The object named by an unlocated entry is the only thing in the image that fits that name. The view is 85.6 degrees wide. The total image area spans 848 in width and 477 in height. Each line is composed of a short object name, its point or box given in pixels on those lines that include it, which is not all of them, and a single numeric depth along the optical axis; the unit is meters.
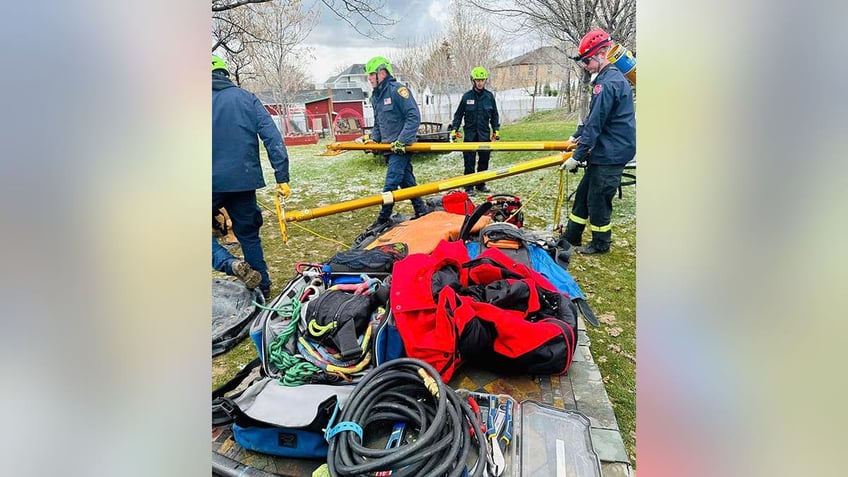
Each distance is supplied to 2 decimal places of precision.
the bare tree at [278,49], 12.87
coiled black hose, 1.58
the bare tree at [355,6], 7.18
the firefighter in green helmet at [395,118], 5.85
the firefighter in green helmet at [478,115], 8.53
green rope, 2.18
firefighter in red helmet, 4.64
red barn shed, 21.25
